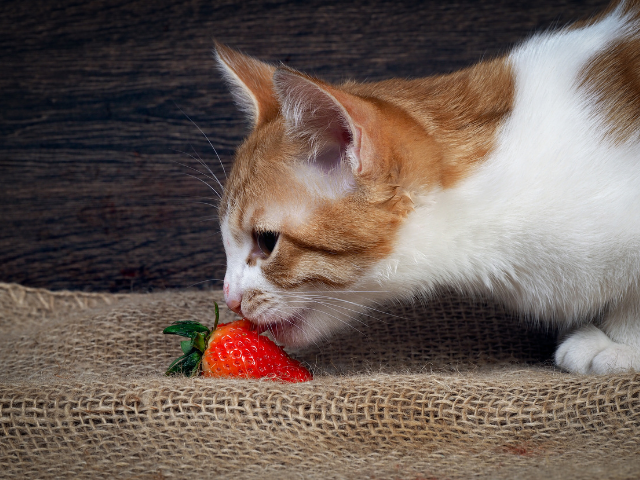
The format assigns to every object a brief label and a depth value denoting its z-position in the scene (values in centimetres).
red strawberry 63
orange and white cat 61
